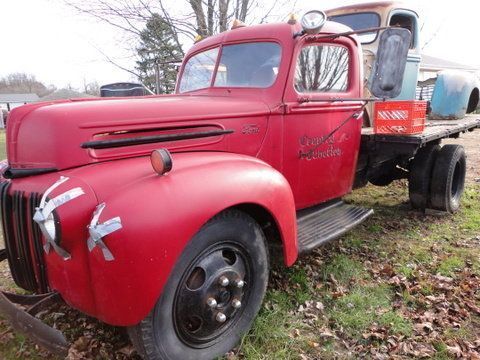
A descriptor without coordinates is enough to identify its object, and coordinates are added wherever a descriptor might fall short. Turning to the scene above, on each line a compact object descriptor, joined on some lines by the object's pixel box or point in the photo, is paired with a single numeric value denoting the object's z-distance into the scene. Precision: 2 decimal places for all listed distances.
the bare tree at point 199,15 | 8.34
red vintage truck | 1.93
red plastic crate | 3.91
